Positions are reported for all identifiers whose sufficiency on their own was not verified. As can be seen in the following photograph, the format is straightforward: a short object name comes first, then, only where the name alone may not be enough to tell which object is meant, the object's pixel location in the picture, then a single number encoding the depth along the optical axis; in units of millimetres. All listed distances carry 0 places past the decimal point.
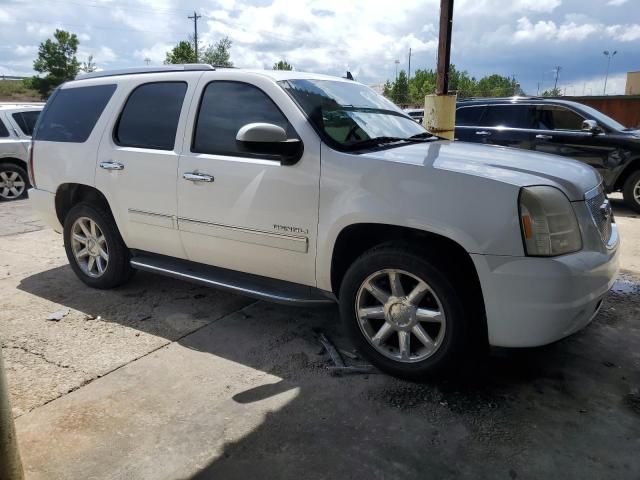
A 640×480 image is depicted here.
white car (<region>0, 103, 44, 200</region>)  9750
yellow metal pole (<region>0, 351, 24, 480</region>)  2084
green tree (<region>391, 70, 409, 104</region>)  75950
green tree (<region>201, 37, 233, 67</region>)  61994
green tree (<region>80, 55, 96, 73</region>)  67762
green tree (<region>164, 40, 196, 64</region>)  55094
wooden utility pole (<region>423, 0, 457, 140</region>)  6668
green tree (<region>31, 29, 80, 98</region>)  62781
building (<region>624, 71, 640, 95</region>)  57125
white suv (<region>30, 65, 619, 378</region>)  2725
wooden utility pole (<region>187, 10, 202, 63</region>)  60744
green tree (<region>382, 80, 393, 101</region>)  73912
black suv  8312
